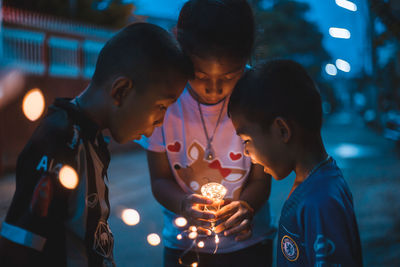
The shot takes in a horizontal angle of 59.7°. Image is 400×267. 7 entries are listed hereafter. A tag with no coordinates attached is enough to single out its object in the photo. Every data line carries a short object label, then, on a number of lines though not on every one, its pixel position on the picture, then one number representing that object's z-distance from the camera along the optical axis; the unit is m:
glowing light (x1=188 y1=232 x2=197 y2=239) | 1.56
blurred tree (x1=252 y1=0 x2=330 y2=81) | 20.16
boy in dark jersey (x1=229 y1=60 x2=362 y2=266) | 1.20
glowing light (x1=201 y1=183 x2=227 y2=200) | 1.48
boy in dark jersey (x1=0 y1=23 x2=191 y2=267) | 1.00
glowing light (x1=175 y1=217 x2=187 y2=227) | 1.60
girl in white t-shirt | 1.48
